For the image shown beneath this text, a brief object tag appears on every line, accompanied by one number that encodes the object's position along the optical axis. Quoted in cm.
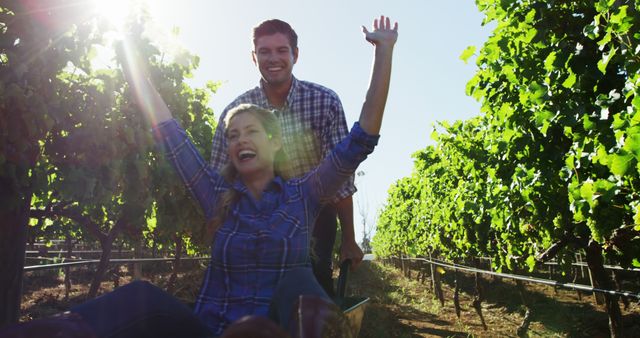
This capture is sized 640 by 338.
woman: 155
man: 267
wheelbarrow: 179
